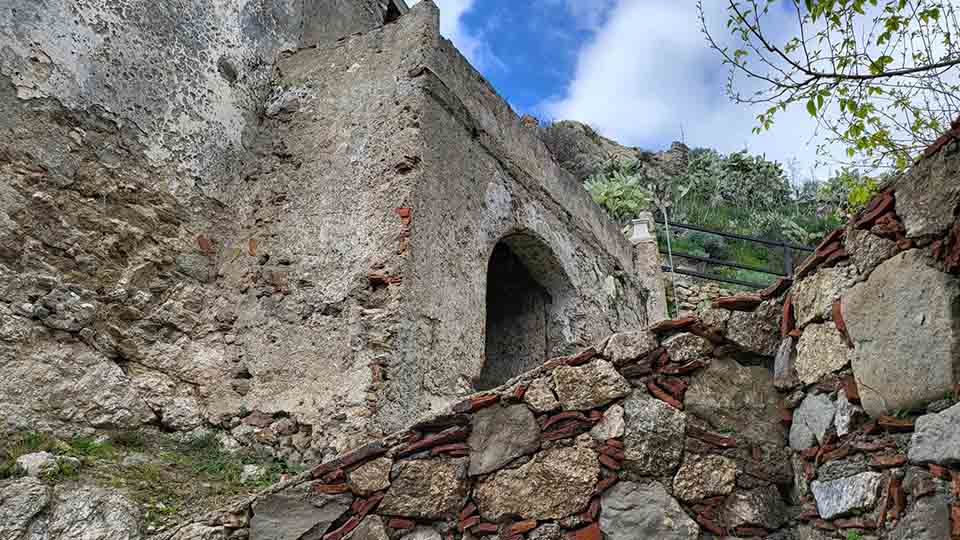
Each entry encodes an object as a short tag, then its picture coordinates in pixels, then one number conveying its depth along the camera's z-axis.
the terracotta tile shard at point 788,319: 2.95
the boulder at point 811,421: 2.71
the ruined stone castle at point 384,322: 2.60
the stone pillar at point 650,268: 9.05
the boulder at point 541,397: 3.19
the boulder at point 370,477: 3.32
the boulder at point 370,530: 3.25
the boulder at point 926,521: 2.14
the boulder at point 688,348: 3.09
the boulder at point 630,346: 3.14
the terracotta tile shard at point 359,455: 3.37
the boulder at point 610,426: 3.04
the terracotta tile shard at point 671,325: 3.12
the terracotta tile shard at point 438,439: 3.31
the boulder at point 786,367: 2.91
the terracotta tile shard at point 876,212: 2.57
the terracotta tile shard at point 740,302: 3.10
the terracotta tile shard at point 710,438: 2.97
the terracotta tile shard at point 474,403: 3.29
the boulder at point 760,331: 3.06
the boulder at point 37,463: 3.83
